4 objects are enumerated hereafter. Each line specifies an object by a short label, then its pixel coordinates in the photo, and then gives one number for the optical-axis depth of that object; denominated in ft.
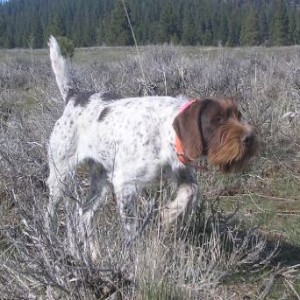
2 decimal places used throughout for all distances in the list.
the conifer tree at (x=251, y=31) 208.74
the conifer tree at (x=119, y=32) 171.40
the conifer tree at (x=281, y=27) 181.10
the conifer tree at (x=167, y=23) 212.02
